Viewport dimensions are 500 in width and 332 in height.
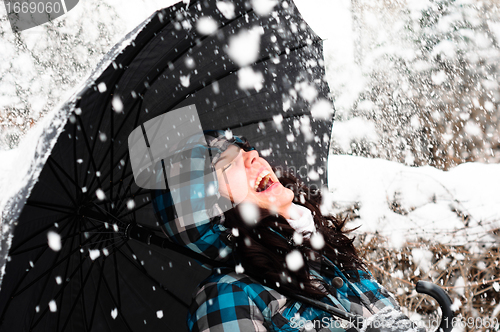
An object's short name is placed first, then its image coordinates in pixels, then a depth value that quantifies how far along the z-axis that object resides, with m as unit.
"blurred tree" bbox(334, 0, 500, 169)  4.37
